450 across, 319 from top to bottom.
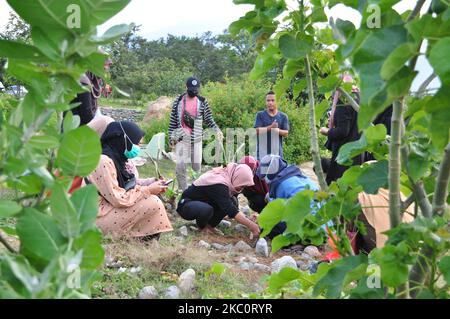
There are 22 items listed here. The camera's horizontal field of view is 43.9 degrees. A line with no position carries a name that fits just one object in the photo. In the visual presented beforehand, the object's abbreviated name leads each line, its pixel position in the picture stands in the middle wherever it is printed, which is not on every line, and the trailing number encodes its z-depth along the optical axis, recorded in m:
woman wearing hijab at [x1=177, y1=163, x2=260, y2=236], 5.01
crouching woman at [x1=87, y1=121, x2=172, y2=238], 4.36
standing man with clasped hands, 6.69
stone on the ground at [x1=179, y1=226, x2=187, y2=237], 5.01
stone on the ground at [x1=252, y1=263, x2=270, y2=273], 4.04
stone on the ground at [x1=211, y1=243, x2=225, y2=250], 4.70
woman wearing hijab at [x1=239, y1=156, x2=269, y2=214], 5.48
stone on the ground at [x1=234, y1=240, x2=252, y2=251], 4.70
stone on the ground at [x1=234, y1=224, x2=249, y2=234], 5.41
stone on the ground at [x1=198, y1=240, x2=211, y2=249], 4.62
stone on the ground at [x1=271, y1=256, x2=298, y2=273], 4.00
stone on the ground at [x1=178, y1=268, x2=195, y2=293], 3.28
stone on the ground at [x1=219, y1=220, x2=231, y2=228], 5.51
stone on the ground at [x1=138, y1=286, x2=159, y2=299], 3.14
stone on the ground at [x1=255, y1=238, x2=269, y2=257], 4.52
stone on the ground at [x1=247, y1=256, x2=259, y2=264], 4.27
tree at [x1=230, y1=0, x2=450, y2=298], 0.83
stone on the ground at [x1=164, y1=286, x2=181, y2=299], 3.14
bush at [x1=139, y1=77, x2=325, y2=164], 10.83
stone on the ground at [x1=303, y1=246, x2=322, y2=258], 4.62
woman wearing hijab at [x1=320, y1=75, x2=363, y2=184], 4.86
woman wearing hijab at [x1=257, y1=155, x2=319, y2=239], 4.72
